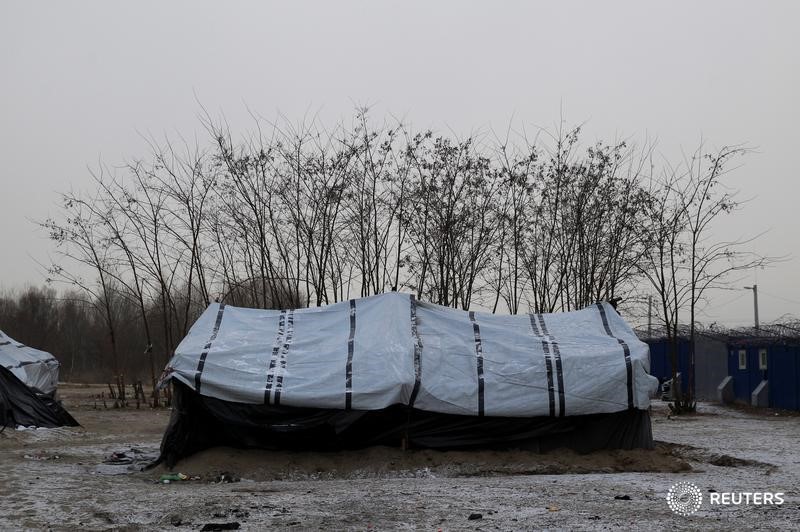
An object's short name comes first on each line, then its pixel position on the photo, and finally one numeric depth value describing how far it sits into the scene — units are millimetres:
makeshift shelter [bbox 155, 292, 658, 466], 10555
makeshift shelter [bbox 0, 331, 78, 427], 16325
